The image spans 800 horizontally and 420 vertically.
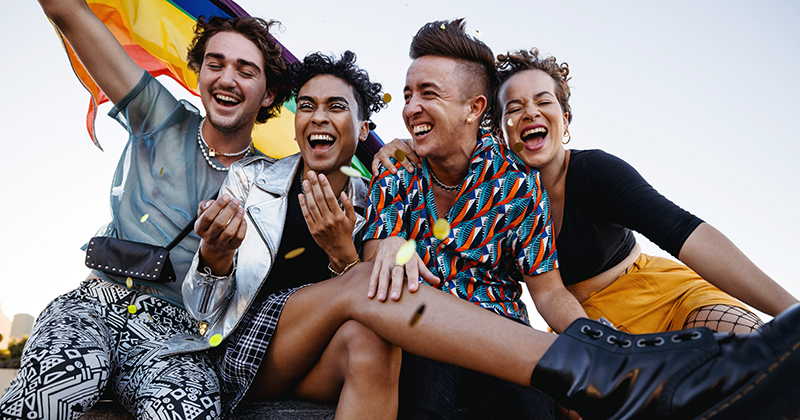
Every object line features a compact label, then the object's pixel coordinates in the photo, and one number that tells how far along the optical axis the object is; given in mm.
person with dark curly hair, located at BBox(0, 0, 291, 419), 802
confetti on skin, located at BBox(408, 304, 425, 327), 745
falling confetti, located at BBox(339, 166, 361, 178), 1069
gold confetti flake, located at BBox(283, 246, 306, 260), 999
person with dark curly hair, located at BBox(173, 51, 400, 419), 777
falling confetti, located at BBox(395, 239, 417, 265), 802
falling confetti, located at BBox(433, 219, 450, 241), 947
